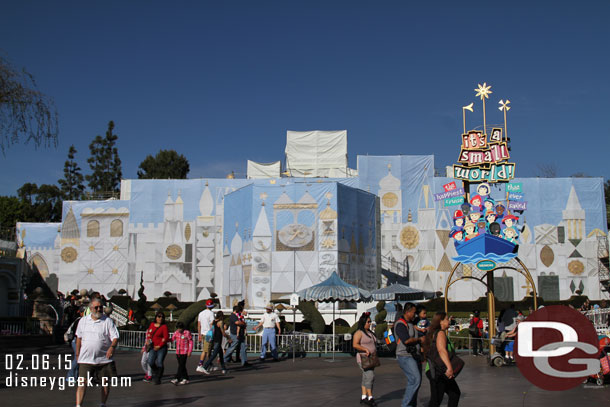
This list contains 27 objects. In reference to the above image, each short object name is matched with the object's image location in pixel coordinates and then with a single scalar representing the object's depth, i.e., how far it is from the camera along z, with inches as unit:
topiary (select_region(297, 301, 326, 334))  995.3
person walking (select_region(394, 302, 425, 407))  380.8
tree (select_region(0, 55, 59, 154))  580.1
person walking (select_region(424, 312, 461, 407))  326.6
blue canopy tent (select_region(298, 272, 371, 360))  900.0
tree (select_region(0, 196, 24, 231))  2751.0
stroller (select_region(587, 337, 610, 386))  527.5
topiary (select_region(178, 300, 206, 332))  948.0
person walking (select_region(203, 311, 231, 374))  639.8
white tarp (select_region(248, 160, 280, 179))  2078.5
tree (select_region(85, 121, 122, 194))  2994.6
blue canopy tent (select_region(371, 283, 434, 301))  1027.3
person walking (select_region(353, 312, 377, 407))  428.5
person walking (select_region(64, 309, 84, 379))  502.0
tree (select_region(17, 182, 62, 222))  2861.7
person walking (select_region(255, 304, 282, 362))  770.2
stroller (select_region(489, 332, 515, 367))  721.6
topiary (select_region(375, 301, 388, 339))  936.9
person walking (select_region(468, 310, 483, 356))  908.0
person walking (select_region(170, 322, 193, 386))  546.6
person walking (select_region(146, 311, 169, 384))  539.5
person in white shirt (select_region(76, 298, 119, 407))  368.2
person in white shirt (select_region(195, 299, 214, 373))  637.9
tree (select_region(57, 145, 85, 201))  3036.4
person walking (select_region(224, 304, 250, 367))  711.7
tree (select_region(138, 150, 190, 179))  3021.7
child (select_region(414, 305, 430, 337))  445.7
